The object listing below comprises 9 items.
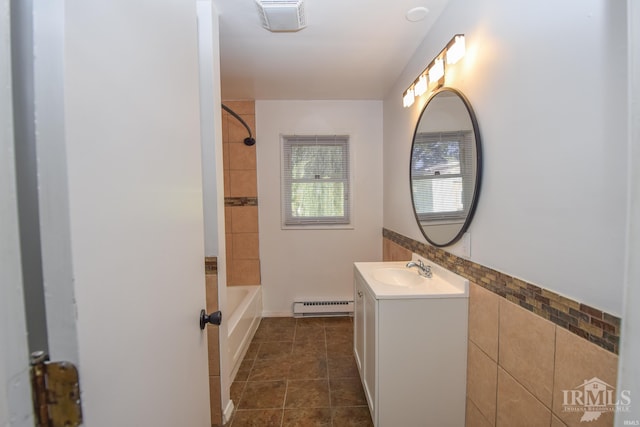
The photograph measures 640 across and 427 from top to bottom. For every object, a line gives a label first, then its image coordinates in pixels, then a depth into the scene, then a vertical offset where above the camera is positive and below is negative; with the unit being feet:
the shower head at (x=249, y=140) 8.86 +2.24
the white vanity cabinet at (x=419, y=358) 4.09 -2.65
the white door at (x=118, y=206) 1.14 -0.01
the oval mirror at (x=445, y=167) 3.91 +0.60
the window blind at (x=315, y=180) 9.21 +0.78
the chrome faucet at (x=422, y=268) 5.09 -1.44
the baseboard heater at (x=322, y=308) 9.13 -3.97
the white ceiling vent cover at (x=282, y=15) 4.39 +3.53
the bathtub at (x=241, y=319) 6.17 -3.49
